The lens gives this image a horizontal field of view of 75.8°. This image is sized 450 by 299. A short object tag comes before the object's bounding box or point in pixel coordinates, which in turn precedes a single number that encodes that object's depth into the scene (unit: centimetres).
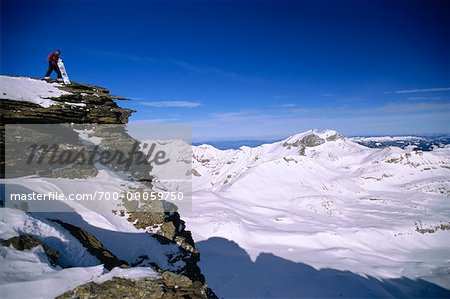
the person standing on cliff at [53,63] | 1845
